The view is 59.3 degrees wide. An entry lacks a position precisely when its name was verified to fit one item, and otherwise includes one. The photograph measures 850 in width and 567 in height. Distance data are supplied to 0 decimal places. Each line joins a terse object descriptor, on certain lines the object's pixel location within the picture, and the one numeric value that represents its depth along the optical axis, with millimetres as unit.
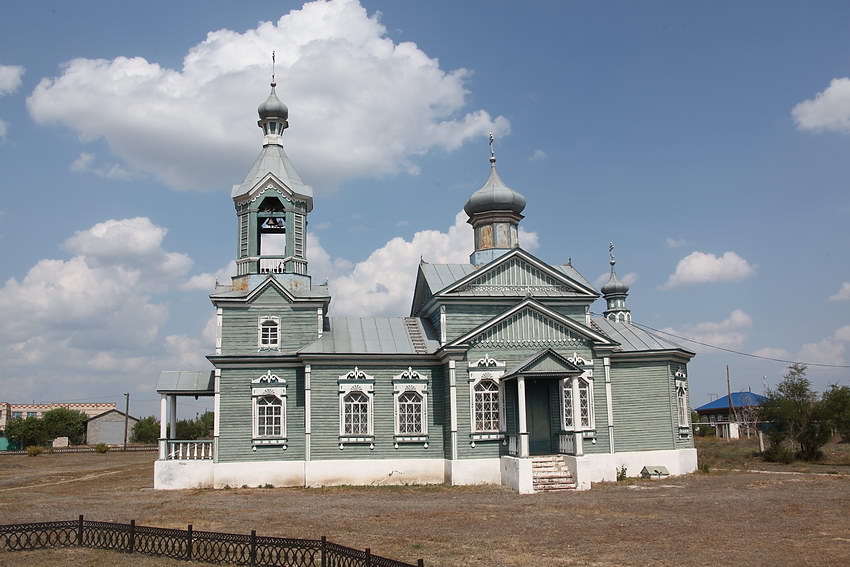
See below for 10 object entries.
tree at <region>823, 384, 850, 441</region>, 28844
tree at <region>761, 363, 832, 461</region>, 28984
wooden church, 22484
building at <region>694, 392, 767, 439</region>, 48938
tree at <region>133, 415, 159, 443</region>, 75438
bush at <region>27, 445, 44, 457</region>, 48875
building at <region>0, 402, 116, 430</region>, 97625
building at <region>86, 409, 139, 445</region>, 74375
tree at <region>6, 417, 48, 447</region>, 66125
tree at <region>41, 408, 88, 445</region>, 68562
